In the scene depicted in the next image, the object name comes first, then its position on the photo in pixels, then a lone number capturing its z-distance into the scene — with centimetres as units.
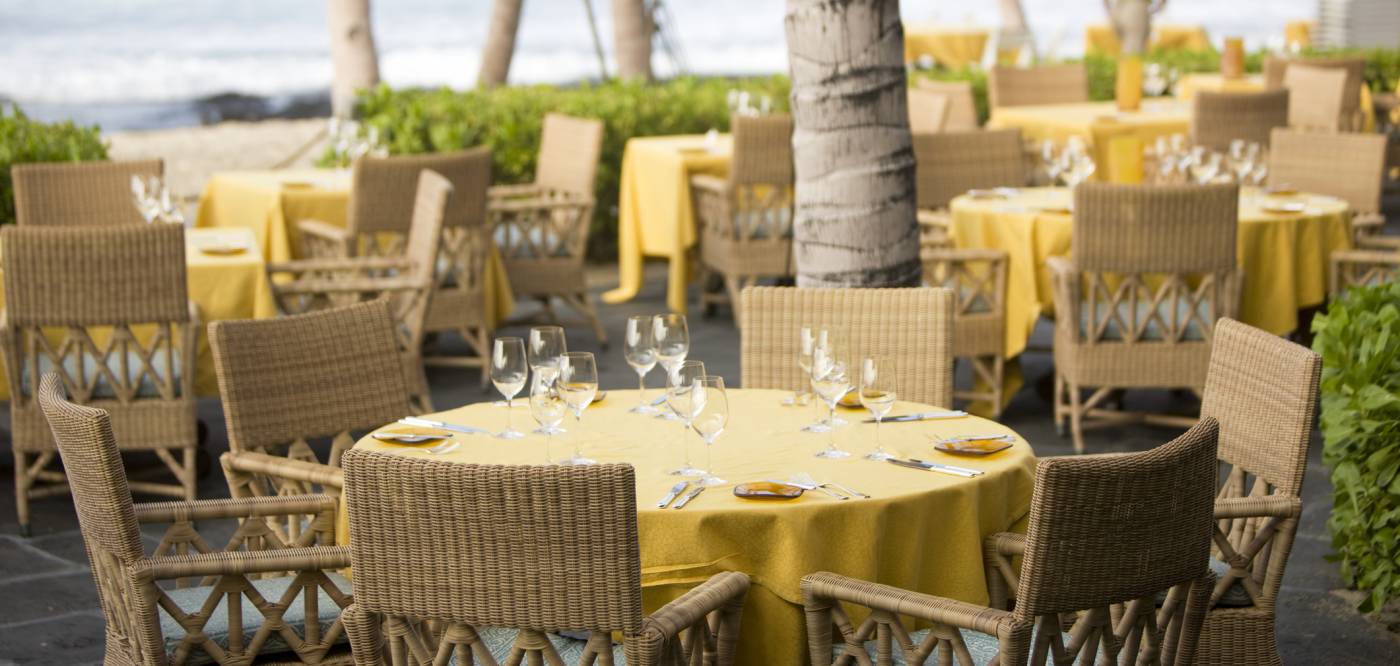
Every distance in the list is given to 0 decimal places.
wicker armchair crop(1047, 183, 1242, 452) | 625
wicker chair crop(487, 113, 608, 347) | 836
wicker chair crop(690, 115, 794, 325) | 848
